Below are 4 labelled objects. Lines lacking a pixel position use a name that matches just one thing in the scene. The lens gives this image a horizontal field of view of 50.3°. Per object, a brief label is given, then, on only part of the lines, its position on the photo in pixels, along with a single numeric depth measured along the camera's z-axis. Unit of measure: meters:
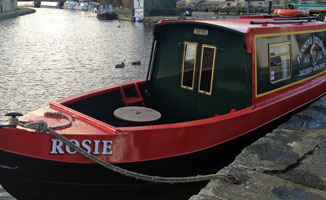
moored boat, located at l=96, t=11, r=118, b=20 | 65.56
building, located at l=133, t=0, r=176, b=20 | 61.31
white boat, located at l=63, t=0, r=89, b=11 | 97.25
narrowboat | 5.22
